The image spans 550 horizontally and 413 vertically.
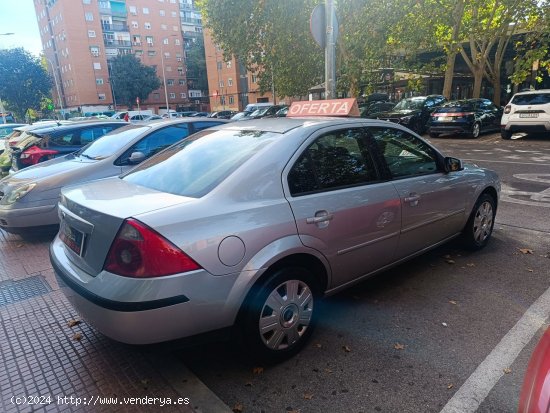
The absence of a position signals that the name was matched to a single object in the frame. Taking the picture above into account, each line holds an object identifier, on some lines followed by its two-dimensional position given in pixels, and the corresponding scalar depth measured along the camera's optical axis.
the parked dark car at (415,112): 16.27
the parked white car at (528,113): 12.91
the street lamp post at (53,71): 67.34
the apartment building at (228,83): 56.06
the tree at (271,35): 16.86
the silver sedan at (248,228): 2.20
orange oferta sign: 4.07
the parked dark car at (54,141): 6.82
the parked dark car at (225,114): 31.81
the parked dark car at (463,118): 14.95
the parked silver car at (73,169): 4.99
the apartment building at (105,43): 63.12
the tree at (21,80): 48.16
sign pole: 6.14
